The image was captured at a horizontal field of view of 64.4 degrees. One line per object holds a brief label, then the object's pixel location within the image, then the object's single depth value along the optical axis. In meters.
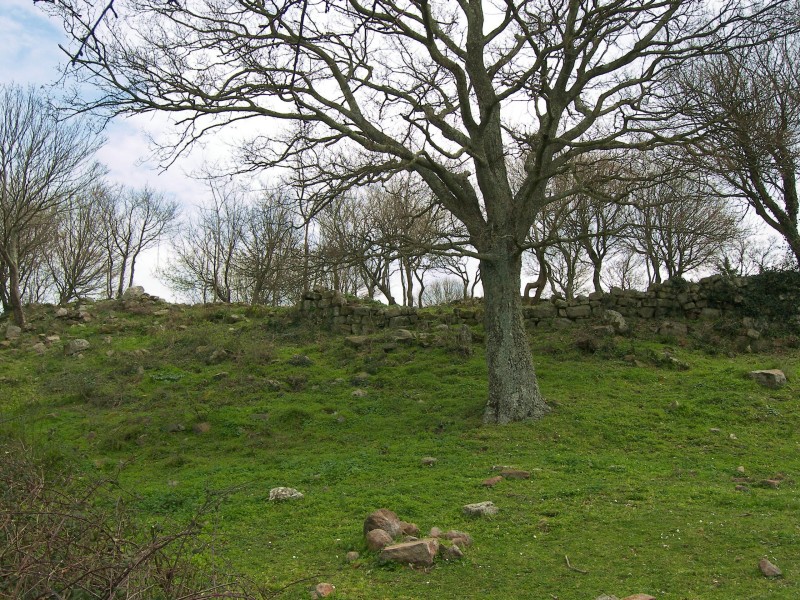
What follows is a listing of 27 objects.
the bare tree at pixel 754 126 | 9.75
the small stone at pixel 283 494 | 7.41
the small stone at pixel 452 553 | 5.32
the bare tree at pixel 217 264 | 26.73
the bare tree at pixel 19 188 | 17.17
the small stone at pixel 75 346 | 15.25
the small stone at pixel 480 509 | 6.45
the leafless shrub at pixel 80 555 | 2.62
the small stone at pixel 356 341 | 14.68
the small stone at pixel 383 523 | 5.71
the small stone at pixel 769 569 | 4.80
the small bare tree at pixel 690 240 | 20.45
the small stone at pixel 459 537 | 5.61
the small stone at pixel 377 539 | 5.46
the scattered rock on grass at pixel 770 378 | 11.25
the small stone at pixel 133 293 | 20.09
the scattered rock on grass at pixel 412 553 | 5.16
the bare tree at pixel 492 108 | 10.29
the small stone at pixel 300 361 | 13.77
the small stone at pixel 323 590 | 4.59
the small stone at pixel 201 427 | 10.57
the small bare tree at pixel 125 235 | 28.80
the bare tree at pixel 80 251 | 27.72
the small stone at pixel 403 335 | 14.61
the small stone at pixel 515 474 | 7.87
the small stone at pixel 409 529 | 5.90
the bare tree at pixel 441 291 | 39.29
